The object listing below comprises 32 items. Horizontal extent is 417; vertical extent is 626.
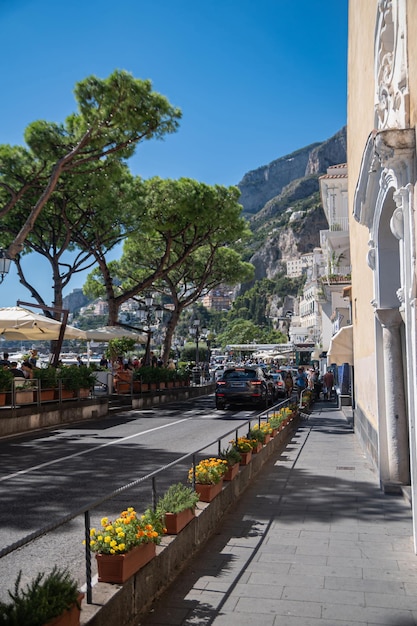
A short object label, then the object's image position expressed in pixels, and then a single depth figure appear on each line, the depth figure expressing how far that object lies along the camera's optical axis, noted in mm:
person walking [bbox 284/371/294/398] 30219
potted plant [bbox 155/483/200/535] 4902
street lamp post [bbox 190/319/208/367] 37538
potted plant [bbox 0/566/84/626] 2611
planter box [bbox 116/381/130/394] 22766
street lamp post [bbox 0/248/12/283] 15078
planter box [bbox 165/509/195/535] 4902
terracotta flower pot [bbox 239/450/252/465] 8312
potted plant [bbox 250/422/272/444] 9739
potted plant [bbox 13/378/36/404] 14294
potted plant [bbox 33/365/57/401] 15453
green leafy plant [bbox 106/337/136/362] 27034
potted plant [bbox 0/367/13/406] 13789
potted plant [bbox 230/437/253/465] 8336
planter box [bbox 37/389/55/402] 15242
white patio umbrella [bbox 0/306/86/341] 16734
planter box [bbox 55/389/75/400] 16219
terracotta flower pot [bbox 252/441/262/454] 9205
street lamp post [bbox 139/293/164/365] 26938
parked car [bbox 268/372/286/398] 30534
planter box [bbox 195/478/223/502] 6191
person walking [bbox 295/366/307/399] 28006
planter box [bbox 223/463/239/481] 7184
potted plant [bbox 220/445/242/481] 7202
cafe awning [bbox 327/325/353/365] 15352
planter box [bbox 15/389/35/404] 14297
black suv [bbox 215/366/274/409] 22219
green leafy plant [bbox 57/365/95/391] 16562
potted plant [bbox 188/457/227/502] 6203
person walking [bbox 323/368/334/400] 30266
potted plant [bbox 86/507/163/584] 3744
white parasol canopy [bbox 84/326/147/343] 22953
